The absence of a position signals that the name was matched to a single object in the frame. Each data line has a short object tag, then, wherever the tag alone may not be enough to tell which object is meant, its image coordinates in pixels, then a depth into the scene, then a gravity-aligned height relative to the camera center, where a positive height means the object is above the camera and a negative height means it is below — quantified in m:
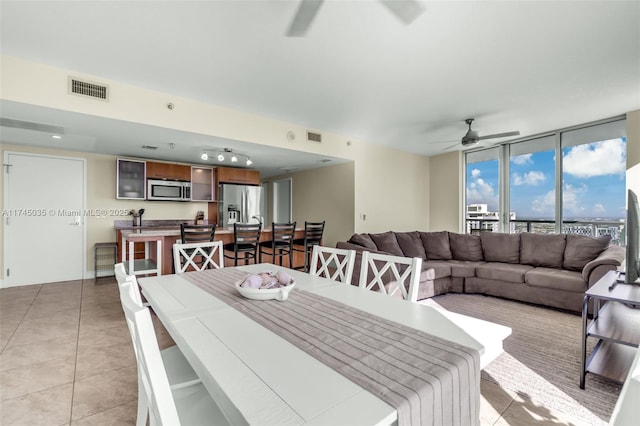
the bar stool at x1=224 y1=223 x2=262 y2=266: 3.94 -0.37
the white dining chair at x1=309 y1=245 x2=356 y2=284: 2.08 -0.37
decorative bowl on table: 1.44 -0.38
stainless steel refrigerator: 6.25 +0.21
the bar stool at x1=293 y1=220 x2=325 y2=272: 4.61 -0.43
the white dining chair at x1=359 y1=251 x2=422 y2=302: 1.69 -0.36
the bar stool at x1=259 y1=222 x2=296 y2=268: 4.36 -0.45
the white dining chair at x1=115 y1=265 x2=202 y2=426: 1.16 -0.70
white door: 4.56 -0.08
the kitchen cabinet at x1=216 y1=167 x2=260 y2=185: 6.22 +0.85
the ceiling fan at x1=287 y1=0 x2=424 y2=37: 1.73 +1.26
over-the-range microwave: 5.55 +0.47
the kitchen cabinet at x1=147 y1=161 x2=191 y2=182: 5.56 +0.84
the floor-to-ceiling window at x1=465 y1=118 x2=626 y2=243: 4.48 +0.55
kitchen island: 3.67 -0.35
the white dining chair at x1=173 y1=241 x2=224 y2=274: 2.34 -0.31
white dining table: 0.67 -0.45
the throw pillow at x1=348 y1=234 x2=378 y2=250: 4.32 -0.42
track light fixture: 4.77 +1.08
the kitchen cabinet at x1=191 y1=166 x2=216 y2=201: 6.05 +0.64
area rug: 1.77 -1.15
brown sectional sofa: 3.36 -0.67
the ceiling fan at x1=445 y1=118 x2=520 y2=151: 4.23 +1.14
